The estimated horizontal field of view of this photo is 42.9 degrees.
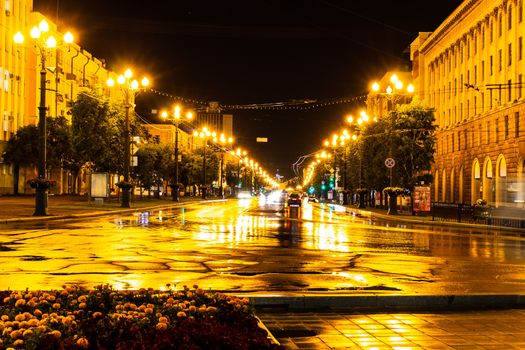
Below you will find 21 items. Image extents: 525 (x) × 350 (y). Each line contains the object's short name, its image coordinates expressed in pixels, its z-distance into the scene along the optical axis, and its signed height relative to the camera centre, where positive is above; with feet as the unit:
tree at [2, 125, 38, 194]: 213.25 +11.34
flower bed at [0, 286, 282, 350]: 15.76 -3.79
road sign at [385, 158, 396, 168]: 160.62 +5.83
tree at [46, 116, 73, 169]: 224.94 +13.50
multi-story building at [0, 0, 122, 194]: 216.95 +37.06
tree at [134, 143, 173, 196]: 231.09 +7.22
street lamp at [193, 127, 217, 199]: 302.17 +7.47
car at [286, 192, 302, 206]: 238.68 -5.10
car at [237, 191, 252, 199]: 402.72 -6.26
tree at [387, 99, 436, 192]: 190.49 +13.01
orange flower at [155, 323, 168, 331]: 17.45 -3.75
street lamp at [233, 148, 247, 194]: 411.13 +19.81
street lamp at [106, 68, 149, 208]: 146.32 +12.92
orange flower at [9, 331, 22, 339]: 15.78 -3.61
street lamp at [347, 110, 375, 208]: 208.66 +12.23
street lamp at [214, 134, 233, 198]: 399.24 -2.14
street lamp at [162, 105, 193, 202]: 211.00 +8.02
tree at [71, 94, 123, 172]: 176.96 +14.15
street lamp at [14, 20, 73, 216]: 106.42 +11.16
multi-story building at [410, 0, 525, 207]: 189.98 +29.50
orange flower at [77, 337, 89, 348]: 15.33 -3.68
